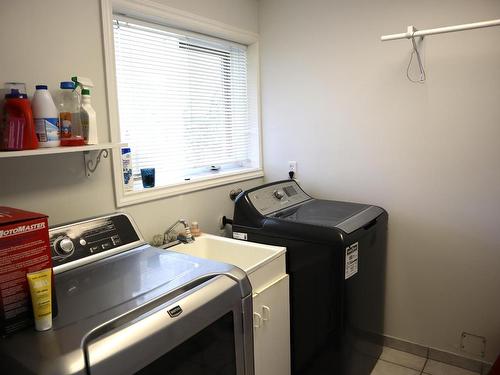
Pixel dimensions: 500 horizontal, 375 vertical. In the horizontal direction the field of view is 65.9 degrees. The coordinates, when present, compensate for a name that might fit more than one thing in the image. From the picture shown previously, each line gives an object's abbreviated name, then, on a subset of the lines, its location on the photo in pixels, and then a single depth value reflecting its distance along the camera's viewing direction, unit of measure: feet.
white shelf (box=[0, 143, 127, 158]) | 3.90
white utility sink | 6.02
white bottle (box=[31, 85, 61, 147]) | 4.26
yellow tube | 3.10
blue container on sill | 6.46
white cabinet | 5.65
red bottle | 4.00
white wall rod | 5.55
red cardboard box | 3.03
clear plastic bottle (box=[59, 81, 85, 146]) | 4.56
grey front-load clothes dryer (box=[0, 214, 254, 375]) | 2.87
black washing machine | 6.04
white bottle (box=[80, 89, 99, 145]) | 4.86
